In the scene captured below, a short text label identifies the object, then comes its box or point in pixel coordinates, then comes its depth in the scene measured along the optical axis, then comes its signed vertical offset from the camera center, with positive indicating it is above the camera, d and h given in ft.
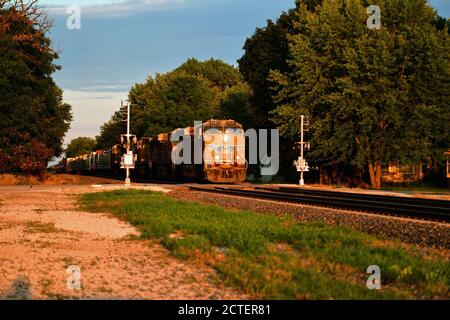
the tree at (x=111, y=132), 365.10 +19.24
